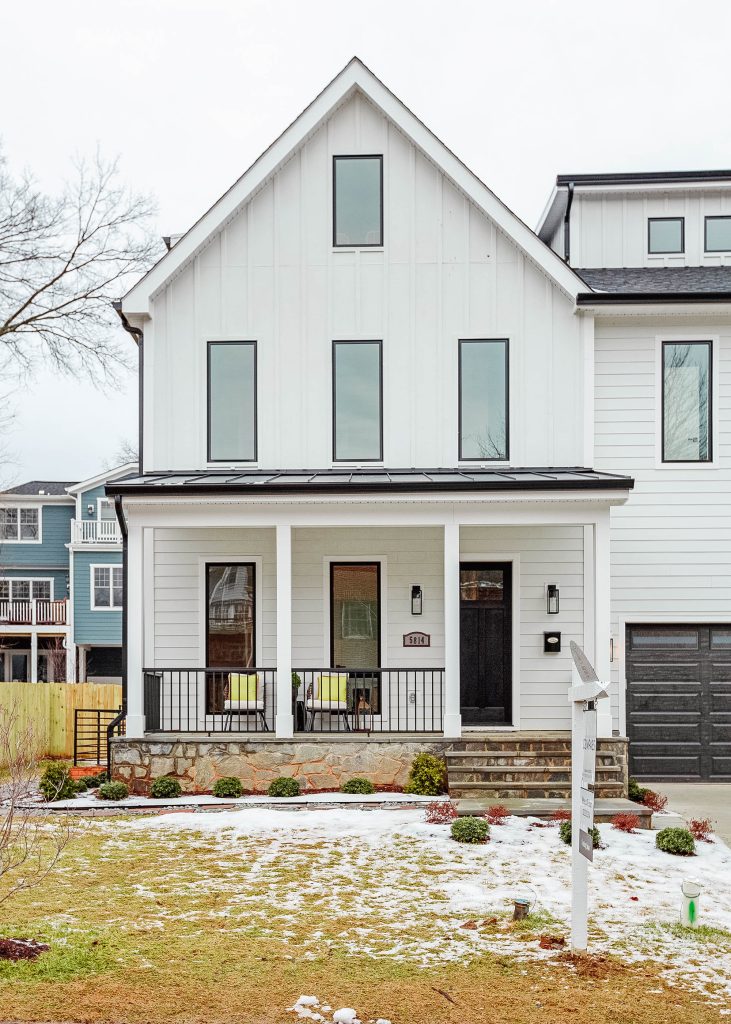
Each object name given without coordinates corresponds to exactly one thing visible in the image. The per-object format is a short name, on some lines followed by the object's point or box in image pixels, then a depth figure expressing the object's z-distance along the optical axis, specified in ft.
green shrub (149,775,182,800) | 36.09
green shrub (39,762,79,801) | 35.96
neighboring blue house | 103.30
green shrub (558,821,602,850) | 29.35
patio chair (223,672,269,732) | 39.58
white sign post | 19.85
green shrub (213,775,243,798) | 36.01
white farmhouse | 41.86
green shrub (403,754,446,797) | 36.09
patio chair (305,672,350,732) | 39.68
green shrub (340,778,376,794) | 35.99
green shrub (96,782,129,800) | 35.83
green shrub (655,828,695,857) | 28.94
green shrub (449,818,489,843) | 29.72
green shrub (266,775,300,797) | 35.96
